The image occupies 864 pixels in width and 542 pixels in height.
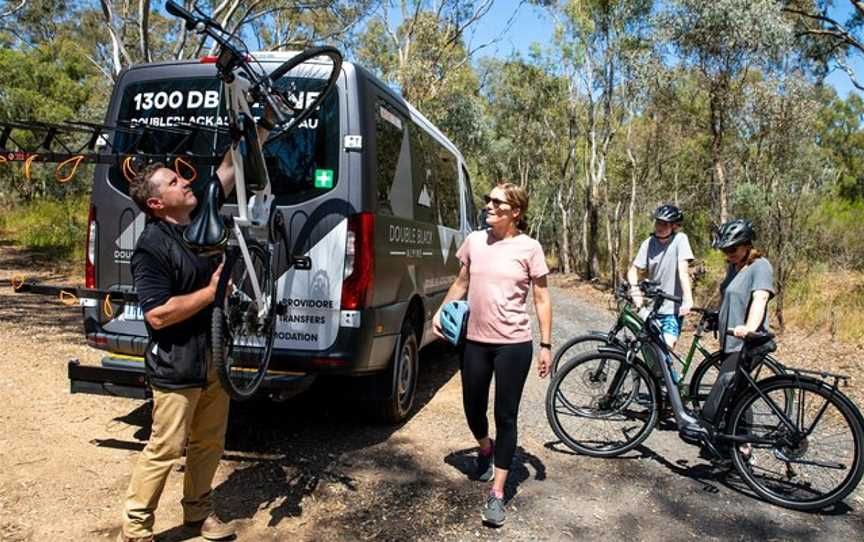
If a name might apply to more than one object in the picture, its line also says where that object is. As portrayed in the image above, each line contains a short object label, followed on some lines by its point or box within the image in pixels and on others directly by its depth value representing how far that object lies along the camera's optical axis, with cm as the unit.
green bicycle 477
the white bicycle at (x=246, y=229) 298
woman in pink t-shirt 368
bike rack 376
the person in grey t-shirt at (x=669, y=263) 530
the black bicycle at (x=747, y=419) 397
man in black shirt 287
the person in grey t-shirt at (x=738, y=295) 423
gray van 404
